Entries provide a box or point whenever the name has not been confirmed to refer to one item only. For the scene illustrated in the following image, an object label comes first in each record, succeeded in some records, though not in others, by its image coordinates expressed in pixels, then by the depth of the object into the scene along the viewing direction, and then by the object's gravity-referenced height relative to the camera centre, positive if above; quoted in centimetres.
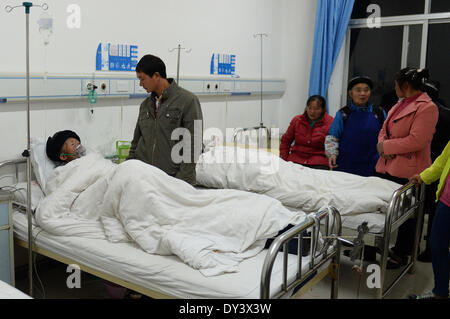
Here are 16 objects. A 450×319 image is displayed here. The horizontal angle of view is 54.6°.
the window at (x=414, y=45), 481 +63
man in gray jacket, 265 -18
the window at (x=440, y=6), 458 +103
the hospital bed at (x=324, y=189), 268 -62
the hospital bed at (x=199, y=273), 178 -77
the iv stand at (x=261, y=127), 470 -35
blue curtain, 495 +70
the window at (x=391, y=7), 479 +106
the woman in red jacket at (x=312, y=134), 383 -31
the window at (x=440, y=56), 468 +51
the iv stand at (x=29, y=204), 233 -63
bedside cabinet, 241 -84
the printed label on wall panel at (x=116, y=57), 328 +27
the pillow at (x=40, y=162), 282 -48
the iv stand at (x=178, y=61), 372 +31
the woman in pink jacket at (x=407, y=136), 282 -23
